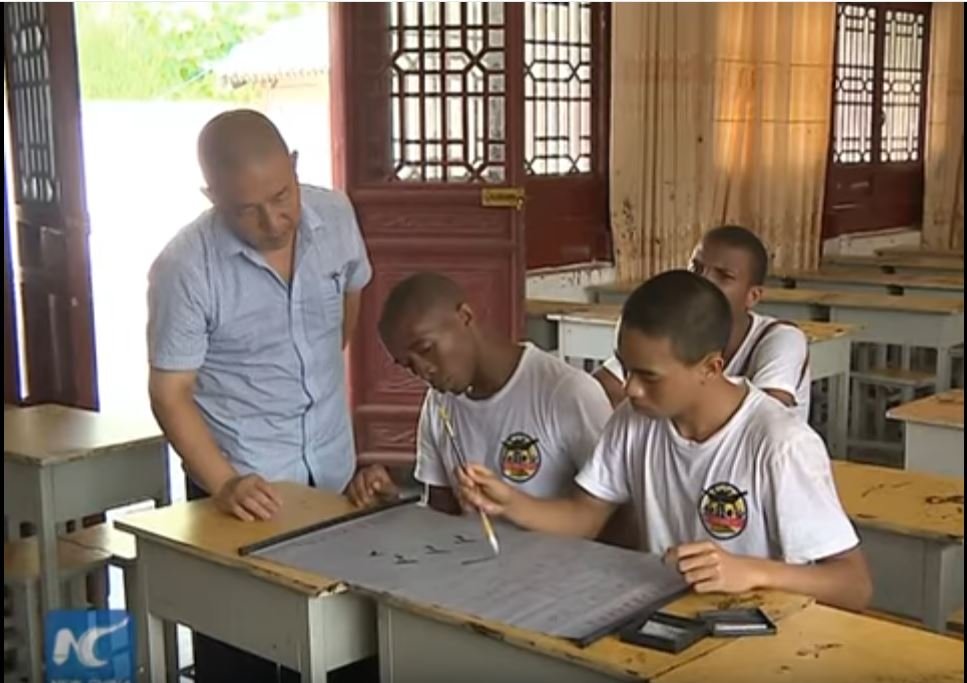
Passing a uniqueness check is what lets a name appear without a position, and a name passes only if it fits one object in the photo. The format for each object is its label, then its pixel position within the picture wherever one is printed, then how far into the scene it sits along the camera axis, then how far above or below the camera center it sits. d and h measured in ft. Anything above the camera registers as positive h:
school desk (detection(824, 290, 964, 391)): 15.17 -2.37
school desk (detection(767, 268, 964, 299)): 17.79 -2.27
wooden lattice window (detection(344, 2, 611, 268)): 14.58 +0.43
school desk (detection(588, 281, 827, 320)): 16.70 -2.30
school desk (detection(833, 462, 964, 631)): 6.94 -2.32
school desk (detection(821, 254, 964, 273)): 20.58 -2.25
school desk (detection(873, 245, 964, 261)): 22.88 -2.28
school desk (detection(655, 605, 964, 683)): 4.41 -1.88
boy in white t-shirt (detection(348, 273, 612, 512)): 6.48 -1.42
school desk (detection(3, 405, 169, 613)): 9.16 -2.45
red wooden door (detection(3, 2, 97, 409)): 11.28 -0.59
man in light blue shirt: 6.66 -1.06
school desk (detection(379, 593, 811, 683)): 4.60 -1.98
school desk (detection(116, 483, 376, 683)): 5.74 -2.14
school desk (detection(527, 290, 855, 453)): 14.35 -2.48
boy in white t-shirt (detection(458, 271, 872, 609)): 5.43 -1.51
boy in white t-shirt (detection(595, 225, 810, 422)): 8.53 -1.40
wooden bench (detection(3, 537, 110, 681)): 9.38 -3.30
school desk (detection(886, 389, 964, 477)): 9.66 -2.36
